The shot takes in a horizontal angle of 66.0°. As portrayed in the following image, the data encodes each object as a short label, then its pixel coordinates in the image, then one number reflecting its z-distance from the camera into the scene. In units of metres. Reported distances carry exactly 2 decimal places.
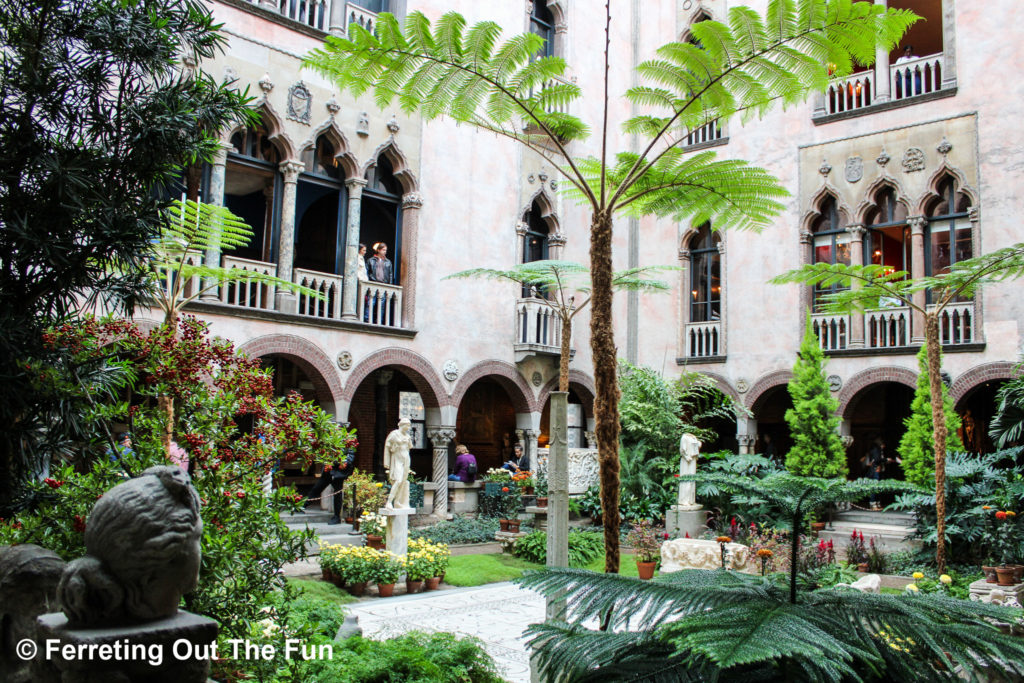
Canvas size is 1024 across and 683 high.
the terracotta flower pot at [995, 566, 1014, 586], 9.22
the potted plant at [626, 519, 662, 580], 10.77
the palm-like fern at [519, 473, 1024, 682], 1.75
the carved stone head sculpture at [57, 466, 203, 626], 2.39
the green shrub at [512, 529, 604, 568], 11.64
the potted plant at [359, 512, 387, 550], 10.91
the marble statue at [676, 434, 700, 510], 13.44
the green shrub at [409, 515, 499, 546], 13.30
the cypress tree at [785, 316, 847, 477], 15.03
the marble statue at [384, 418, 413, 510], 10.41
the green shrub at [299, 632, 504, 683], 4.78
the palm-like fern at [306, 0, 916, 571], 4.36
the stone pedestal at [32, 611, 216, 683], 2.30
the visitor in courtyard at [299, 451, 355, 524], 13.24
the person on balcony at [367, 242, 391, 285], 15.02
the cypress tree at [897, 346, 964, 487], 13.53
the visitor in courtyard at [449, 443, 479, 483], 15.87
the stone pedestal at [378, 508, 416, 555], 10.25
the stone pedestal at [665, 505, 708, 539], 13.22
